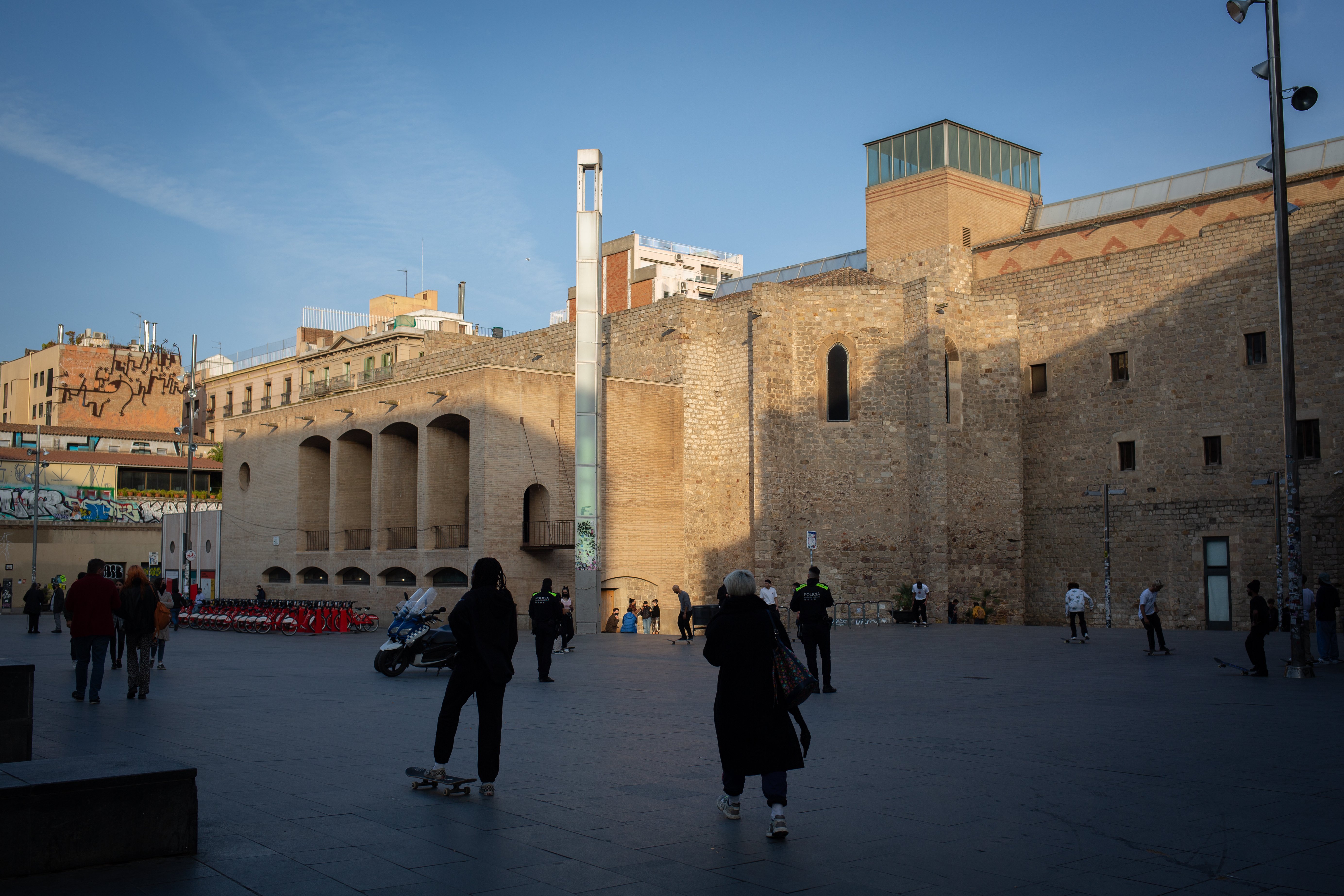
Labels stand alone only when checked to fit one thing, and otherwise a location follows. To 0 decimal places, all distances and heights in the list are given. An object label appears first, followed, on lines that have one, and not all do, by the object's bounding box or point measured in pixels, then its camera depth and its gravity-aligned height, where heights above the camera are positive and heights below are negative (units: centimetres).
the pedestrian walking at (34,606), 3078 -178
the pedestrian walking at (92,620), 1337 -94
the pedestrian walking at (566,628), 2378 -191
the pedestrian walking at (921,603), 3344 -196
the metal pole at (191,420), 4050 +443
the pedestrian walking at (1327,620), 1833 -141
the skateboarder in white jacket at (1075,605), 2456 -150
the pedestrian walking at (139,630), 1366 -110
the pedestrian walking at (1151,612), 2083 -143
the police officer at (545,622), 1722 -132
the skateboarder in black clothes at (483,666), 773 -89
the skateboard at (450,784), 760 -167
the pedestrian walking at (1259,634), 1647 -145
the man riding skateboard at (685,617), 2745 -193
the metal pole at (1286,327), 1638 +306
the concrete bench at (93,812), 535 -134
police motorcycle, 1795 -168
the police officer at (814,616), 1446 -101
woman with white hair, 674 -103
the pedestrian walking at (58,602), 3269 -182
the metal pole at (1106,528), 3500 +23
